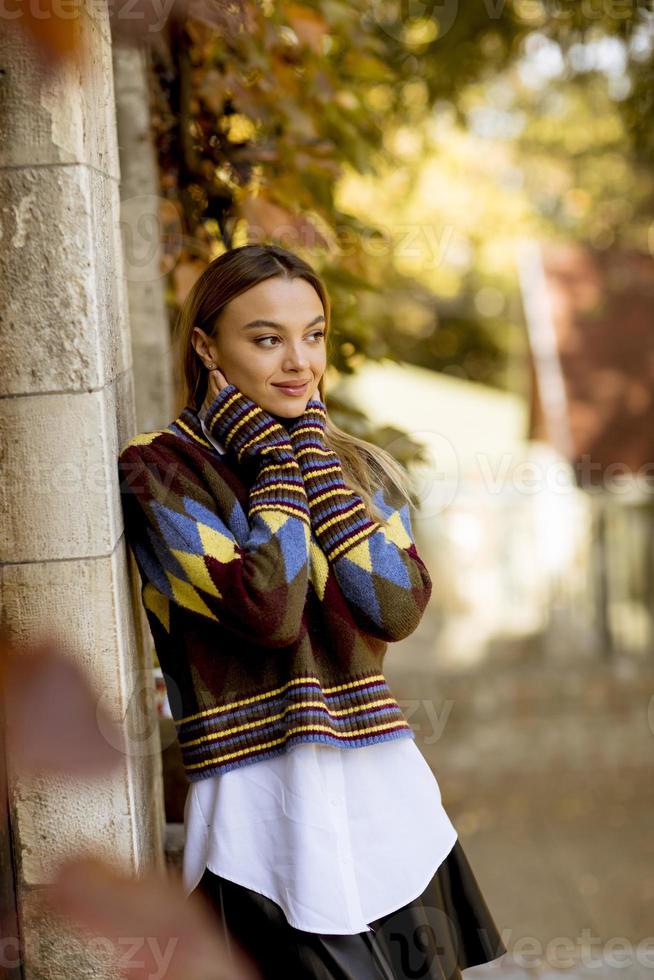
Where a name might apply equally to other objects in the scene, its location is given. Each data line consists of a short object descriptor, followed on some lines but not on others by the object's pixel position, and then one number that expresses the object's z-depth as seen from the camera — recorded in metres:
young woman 3.92
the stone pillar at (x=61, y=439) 3.76
